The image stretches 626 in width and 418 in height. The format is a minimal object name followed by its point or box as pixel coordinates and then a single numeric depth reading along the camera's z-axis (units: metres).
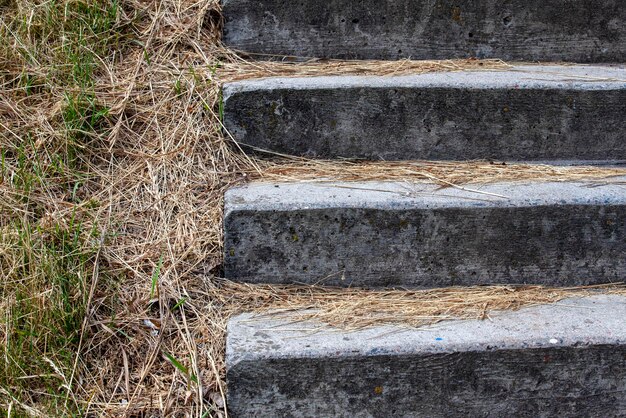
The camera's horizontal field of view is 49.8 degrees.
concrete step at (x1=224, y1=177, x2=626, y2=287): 1.90
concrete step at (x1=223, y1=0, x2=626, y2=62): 2.37
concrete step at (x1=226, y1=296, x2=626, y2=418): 1.65
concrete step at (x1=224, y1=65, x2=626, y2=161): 2.12
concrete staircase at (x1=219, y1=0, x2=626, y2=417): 1.68
